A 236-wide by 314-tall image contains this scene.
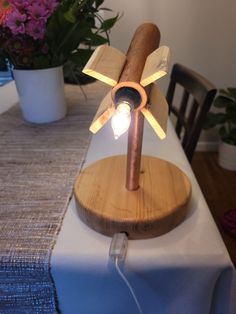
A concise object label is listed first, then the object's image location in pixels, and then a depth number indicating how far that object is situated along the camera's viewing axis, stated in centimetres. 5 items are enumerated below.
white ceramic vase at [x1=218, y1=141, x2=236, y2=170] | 211
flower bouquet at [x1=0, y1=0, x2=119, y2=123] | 68
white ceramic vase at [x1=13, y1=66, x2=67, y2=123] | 85
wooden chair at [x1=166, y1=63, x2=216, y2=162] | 90
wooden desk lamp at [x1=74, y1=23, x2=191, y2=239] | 40
